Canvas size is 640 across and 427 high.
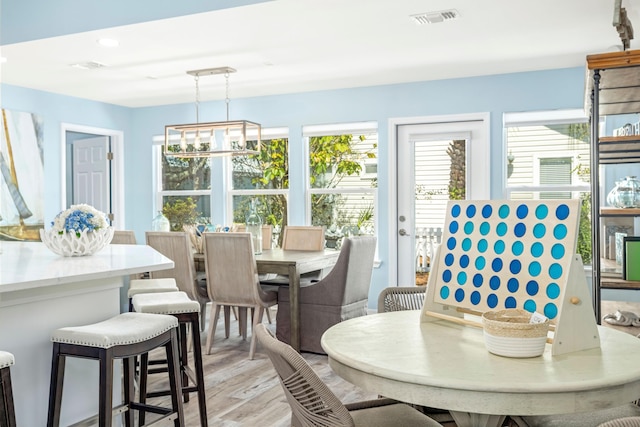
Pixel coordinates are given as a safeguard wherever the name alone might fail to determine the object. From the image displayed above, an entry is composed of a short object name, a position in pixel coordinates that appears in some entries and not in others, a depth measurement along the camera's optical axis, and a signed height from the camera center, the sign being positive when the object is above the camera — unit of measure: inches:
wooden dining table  167.0 -19.5
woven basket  58.2 -13.8
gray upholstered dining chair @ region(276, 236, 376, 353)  165.6 -27.7
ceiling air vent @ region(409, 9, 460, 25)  141.5 +45.8
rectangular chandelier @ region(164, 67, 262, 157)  196.9 +25.0
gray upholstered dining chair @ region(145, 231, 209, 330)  176.7 -16.3
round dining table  50.4 -15.9
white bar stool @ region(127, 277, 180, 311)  128.3 -18.8
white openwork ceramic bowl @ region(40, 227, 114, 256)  110.1 -7.2
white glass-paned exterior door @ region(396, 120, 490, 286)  223.6 +5.7
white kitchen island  85.3 -17.3
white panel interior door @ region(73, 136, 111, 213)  273.9 +14.3
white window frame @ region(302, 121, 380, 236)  233.1 +24.6
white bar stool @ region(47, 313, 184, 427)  79.0 -20.2
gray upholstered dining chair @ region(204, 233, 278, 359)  167.5 -21.7
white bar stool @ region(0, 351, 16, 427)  70.8 -23.0
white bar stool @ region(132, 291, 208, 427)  104.1 -20.0
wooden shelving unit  98.4 +11.1
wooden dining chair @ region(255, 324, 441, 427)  53.7 -17.9
